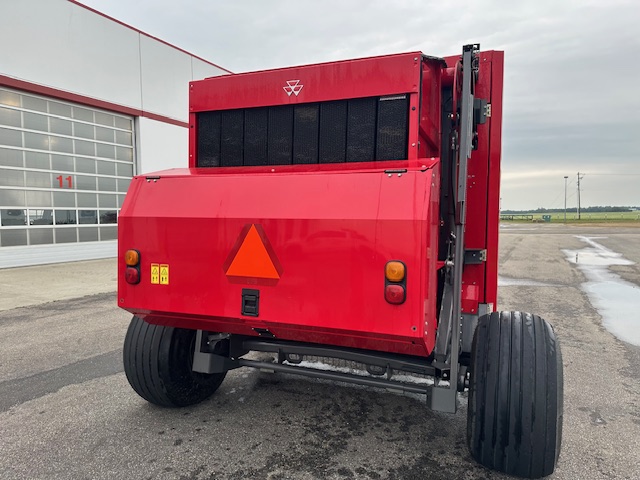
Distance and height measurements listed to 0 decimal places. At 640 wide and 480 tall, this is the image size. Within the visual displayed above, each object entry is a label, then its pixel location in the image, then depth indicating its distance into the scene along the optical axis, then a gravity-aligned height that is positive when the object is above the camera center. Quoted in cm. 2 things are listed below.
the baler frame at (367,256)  220 -24
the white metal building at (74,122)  1189 +266
